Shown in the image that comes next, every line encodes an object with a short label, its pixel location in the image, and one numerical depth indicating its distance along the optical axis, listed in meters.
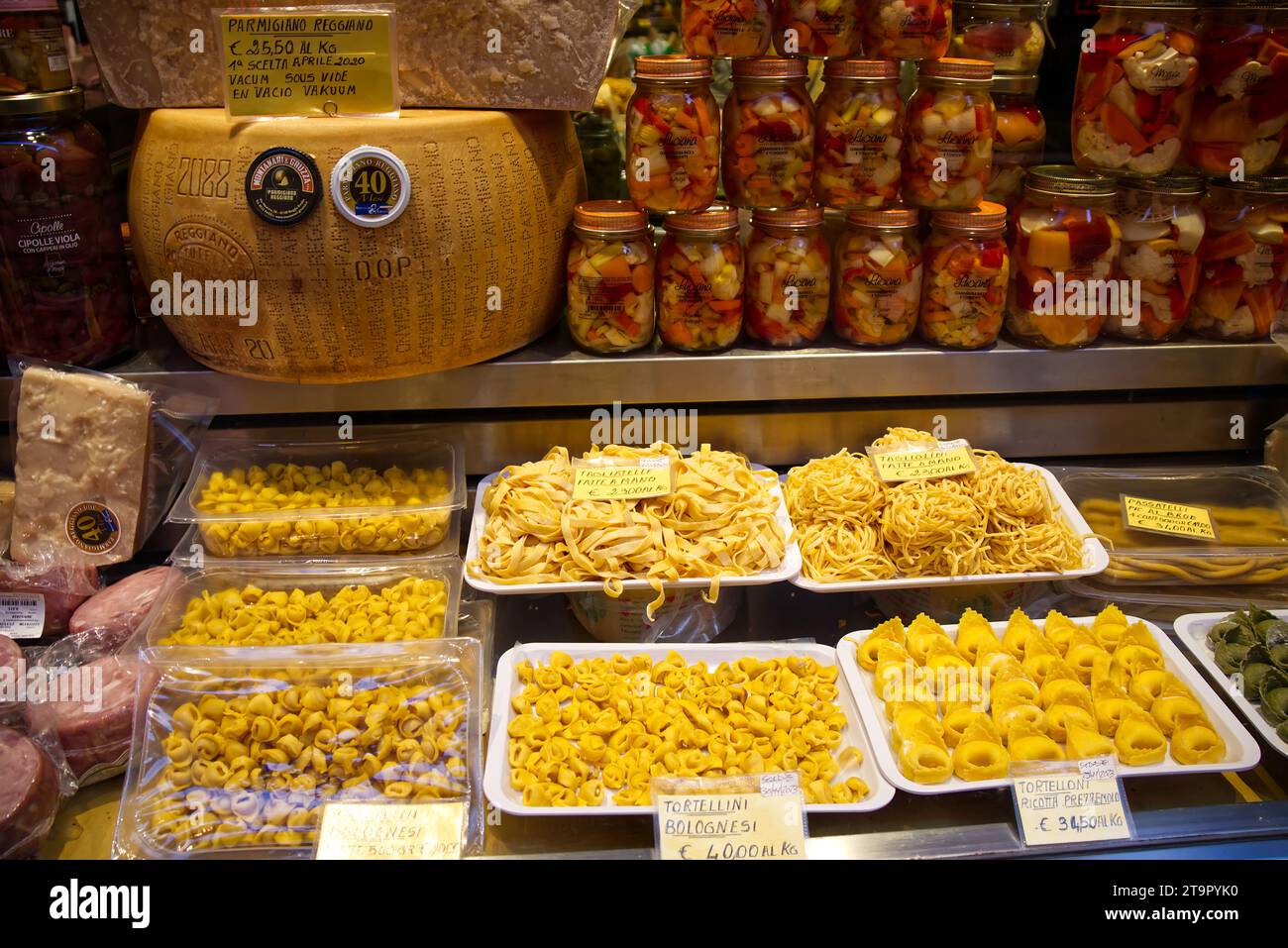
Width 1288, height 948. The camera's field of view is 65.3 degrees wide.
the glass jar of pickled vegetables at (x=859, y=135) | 1.80
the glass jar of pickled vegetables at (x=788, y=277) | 1.87
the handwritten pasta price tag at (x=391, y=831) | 1.31
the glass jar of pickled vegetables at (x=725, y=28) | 1.75
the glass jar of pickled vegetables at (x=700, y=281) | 1.83
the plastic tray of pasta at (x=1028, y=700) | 1.41
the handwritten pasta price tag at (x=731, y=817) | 1.29
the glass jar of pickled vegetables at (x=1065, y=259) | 1.87
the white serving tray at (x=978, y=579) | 1.71
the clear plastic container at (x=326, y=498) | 1.77
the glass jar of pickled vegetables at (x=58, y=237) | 1.69
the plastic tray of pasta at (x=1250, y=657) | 1.52
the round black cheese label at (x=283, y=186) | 1.62
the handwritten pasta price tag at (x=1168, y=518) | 1.85
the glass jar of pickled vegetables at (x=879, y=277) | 1.88
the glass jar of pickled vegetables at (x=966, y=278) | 1.86
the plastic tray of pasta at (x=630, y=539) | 1.68
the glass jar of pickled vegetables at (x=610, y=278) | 1.81
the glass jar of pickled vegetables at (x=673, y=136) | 1.76
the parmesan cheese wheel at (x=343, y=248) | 1.65
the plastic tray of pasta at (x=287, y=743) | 1.37
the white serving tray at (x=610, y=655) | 1.36
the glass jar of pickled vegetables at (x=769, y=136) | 1.79
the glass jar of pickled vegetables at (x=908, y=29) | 1.77
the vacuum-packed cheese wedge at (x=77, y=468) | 1.76
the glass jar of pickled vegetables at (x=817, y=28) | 1.78
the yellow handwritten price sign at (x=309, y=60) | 1.65
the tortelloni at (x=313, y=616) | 1.61
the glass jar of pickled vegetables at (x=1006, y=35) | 1.94
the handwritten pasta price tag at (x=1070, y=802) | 1.34
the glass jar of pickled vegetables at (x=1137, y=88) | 1.79
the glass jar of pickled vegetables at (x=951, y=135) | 1.79
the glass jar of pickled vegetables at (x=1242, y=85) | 1.80
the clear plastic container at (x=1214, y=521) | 1.81
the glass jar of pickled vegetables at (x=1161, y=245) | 1.90
